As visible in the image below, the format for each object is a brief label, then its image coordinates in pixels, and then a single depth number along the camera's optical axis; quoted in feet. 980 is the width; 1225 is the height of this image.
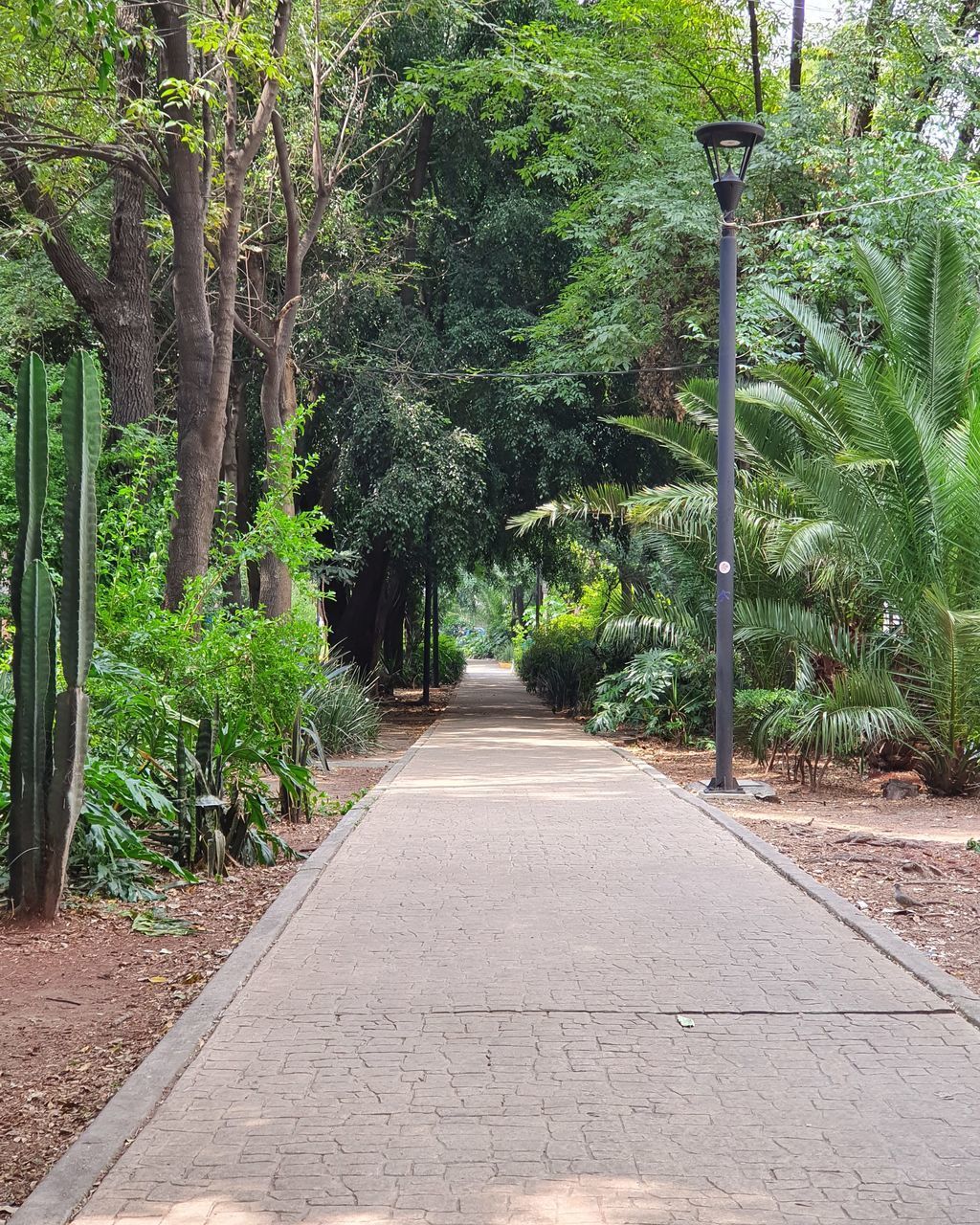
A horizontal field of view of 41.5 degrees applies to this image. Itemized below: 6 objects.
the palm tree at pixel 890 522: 39.52
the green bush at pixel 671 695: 59.06
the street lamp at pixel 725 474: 39.40
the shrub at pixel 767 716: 42.22
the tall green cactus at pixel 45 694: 21.57
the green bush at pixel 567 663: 82.74
